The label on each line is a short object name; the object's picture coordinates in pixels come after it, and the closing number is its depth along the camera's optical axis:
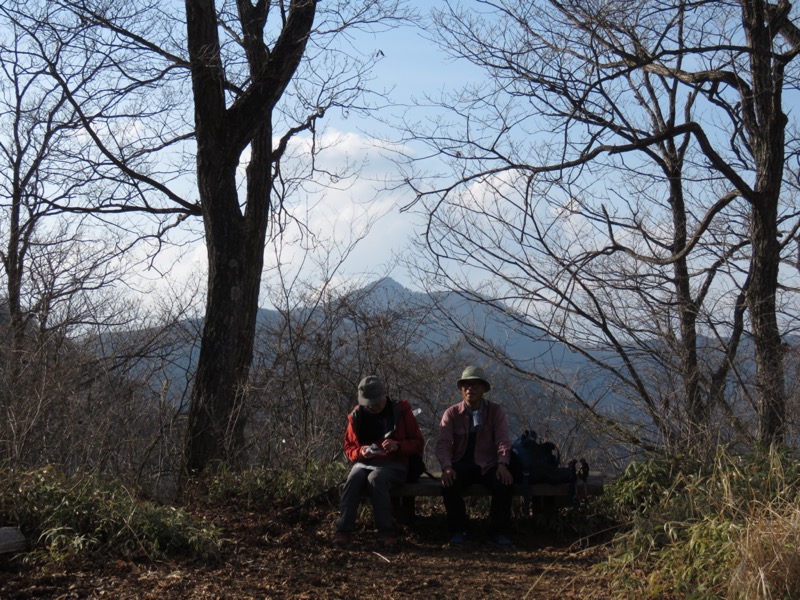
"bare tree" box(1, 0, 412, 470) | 7.63
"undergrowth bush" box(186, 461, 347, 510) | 6.35
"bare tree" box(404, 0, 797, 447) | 7.90
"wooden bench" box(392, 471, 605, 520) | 6.02
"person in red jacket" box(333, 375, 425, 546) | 5.83
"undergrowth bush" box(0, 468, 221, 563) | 4.69
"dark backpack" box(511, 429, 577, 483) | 6.06
